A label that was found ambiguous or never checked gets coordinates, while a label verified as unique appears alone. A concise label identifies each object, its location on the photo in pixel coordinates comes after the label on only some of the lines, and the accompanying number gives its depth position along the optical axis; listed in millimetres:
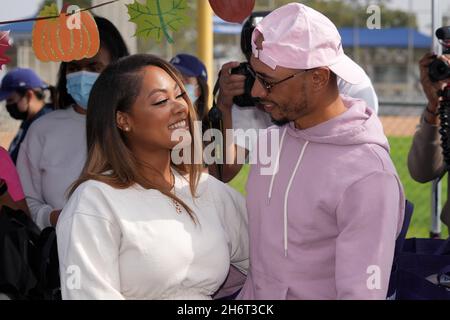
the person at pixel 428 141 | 3682
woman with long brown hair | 2461
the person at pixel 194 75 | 4781
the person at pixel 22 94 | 6305
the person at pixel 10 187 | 3444
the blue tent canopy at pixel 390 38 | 41969
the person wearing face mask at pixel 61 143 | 3875
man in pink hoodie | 2326
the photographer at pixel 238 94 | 3627
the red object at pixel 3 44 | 3367
